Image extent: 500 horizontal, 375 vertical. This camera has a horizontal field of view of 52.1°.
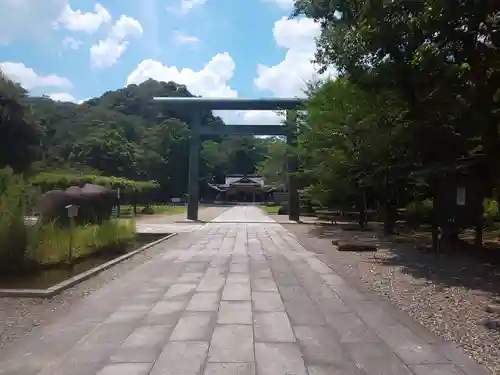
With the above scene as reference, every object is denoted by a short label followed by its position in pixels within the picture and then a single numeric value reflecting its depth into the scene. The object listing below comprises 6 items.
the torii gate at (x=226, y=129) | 27.53
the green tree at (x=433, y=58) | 8.61
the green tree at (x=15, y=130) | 29.66
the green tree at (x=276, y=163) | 34.94
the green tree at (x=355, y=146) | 14.17
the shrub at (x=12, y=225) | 9.52
